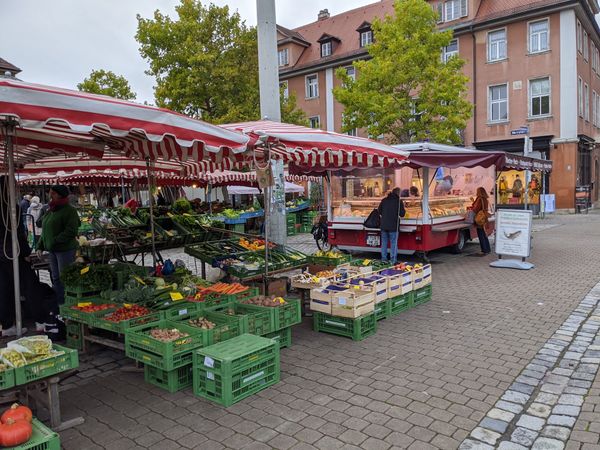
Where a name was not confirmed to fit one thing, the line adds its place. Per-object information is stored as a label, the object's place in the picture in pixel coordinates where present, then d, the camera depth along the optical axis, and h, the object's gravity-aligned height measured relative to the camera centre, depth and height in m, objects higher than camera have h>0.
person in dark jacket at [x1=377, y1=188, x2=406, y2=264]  10.39 -0.55
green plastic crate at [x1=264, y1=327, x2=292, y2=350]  5.36 -1.62
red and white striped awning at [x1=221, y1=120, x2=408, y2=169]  5.51 +0.64
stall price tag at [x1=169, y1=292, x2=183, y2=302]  5.24 -1.08
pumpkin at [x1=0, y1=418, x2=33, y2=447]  2.84 -1.40
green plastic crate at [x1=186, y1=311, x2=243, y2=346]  4.41 -1.28
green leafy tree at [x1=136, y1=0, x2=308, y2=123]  22.02 +6.60
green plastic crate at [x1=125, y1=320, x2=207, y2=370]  4.08 -1.32
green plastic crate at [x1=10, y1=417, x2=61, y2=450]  2.86 -1.47
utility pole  8.00 +2.00
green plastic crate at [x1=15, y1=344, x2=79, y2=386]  3.30 -1.19
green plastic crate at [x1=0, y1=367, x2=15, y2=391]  3.22 -1.20
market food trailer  10.12 -0.20
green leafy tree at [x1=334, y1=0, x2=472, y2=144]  20.62 +5.02
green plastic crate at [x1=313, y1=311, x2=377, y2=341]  5.60 -1.61
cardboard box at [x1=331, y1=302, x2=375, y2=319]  5.54 -1.40
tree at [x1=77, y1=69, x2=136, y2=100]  33.22 +8.56
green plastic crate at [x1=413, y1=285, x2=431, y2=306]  7.17 -1.60
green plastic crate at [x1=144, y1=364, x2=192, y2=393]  4.23 -1.65
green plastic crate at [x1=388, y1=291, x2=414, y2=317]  6.49 -1.58
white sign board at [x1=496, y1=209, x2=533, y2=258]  10.13 -0.95
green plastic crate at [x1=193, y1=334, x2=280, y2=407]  3.93 -1.49
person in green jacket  6.32 -0.35
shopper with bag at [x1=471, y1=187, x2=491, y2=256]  11.77 -0.64
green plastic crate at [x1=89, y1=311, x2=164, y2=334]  4.59 -1.23
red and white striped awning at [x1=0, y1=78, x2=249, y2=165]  3.17 +0.65
